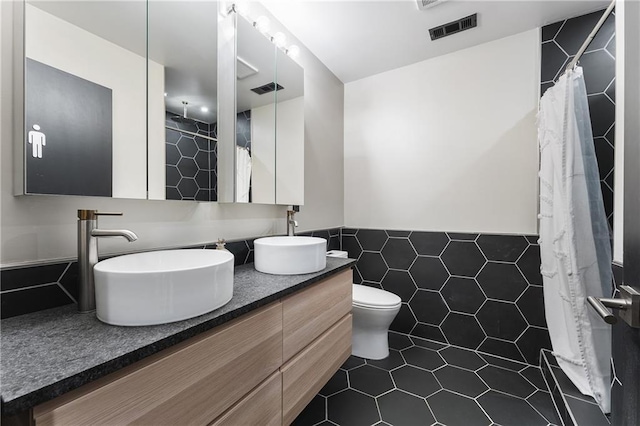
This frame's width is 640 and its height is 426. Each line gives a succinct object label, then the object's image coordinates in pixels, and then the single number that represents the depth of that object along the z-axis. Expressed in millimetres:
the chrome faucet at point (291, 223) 1861
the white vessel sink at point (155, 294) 726
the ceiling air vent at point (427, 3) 1680
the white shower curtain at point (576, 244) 1324
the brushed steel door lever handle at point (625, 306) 523
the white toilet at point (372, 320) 1873
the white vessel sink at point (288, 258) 1309
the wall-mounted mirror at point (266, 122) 1589
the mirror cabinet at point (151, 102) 867
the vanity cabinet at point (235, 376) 586
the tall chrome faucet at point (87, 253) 844
